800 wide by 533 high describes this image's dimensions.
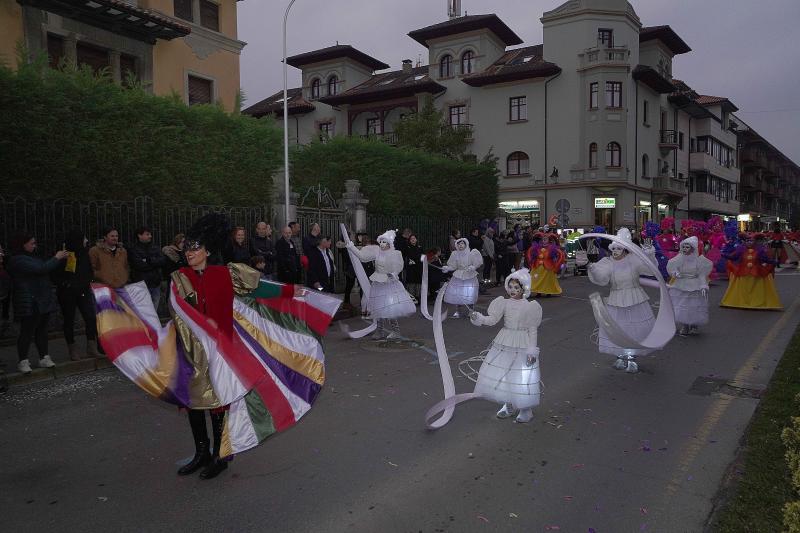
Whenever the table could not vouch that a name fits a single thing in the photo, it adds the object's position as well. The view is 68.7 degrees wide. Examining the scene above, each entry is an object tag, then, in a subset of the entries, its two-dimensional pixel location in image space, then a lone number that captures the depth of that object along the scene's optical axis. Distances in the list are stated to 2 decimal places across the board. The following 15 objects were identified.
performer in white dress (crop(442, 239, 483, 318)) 12.16
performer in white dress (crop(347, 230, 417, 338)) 9.70
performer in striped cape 4.21
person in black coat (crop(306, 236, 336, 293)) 12.61
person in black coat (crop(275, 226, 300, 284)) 11.60
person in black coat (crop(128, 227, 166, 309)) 8.79
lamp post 13.71
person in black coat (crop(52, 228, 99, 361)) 7.88
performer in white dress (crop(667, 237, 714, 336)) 10.04
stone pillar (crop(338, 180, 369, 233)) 17.05
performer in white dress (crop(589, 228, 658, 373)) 7.80
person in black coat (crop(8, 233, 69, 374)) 7.25
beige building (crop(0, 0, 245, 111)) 16.45
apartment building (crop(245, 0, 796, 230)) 37.03
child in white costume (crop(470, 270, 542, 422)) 5.54
